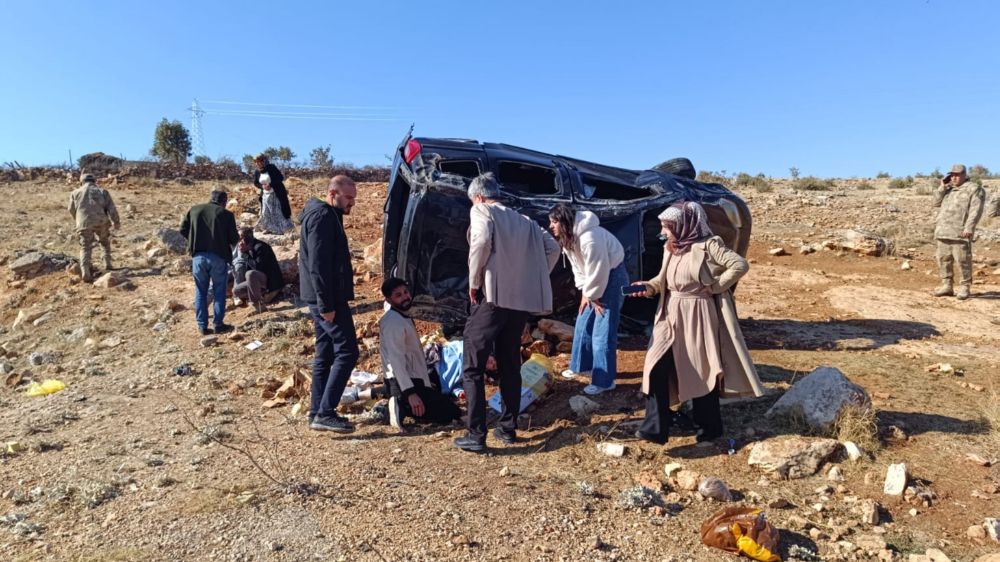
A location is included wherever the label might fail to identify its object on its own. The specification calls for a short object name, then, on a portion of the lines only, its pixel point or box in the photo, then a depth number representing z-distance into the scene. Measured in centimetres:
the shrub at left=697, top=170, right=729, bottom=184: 2459
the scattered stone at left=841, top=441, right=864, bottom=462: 396
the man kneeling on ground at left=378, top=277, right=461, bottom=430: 480
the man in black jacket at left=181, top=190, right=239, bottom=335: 744
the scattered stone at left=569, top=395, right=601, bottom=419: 489
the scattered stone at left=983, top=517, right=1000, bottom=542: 319
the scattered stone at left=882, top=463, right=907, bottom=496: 361
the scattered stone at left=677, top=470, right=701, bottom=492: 376
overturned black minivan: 560
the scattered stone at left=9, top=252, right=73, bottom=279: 1030
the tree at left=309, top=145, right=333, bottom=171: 2594
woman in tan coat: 400
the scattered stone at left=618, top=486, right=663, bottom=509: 353
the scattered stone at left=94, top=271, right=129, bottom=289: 952
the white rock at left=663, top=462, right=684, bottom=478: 397
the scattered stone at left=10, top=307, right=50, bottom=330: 866
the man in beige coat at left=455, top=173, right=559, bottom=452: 409
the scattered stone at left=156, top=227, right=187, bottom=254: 1123
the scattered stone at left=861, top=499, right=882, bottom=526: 337
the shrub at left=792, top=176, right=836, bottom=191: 2281
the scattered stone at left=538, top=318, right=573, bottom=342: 630
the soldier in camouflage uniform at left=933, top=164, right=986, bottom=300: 862
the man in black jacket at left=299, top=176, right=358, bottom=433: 446
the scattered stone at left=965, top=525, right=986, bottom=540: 322
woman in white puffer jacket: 495
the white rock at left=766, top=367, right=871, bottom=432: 429
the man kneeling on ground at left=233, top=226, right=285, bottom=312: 798
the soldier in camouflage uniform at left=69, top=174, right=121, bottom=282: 980
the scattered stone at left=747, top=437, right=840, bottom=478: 392
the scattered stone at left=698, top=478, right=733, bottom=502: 364
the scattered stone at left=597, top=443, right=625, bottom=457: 423
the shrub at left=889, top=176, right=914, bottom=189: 2322
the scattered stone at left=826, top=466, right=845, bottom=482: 382
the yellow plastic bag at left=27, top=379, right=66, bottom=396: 609
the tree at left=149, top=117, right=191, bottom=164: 3128
